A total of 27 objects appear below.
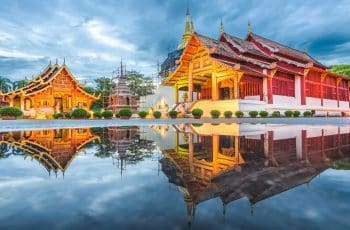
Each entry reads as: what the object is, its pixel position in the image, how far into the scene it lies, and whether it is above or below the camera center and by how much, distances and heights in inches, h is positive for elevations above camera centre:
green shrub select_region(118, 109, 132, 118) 682.2 +16.3
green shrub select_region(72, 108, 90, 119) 623.2 +13.5
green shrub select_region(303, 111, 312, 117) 762.2 +11.1
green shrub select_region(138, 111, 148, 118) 718.5 +14.0
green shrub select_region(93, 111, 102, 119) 673.6 +14.0
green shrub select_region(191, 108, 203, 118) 644.7 +14.0
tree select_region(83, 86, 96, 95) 1478.1 +169.0
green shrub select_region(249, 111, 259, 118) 641.6 +10.4
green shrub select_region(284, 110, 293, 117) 697.7 +11.8
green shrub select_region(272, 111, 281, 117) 671.8 +10.4
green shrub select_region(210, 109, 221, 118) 637.8 +13.4
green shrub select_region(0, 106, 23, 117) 579.5 +18.3
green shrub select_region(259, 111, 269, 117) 645.3 +10.2
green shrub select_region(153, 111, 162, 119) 696.4 +13.3
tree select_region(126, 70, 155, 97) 1440.7 +197.2
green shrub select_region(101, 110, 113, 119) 664.4 +13.7
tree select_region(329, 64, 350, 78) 1557.9 +291.6
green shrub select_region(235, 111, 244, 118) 642.8 +10.7
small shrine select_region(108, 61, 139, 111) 1050.7 +86.7
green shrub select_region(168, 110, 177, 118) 673.2 +12.6
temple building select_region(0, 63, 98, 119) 1016.9 +106.9
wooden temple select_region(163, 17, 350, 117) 730.8 +131.5
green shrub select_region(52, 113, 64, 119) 701.3 +12.9
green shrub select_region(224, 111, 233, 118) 629.9 +10.6
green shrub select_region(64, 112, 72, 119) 655.8 +11.8
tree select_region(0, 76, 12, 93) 1822.1 +259.0
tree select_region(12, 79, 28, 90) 1936.9 +266.2
